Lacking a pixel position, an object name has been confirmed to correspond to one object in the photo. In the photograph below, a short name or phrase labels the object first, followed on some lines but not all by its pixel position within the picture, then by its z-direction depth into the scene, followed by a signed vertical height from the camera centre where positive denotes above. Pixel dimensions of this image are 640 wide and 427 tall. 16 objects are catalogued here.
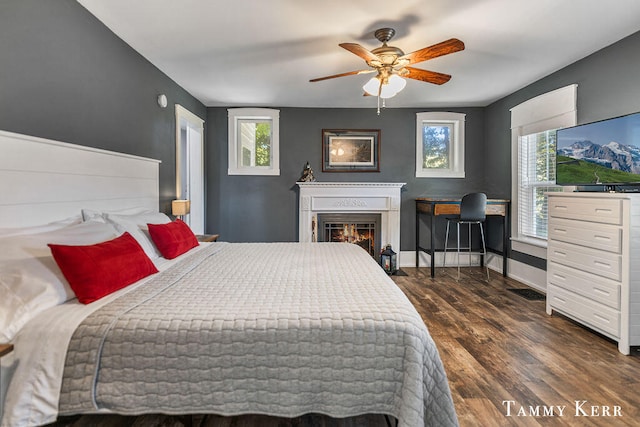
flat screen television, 2.55 +0.44
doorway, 4.75 +0.48
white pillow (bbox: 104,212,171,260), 2.29 -0.14
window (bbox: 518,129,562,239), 3.93 +0.33
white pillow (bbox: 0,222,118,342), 1.29 -0.31
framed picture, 5.14 +0.84
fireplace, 4.96 +0.06
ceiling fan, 2.39 +1.12
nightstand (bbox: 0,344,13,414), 1.10 -0.47
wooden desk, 4.43 -0.05
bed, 1.24 -0.60
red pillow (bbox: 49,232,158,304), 1.50 -0.29
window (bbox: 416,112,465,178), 5.15 +0.95
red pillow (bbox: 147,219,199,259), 2.47 -0.25
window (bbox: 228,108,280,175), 5.07 +0.99
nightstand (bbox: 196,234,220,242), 3.74 -0.36
